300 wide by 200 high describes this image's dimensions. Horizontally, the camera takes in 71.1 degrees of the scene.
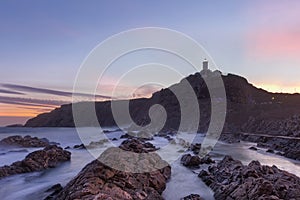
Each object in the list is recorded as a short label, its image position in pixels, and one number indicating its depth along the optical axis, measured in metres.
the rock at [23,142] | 36.94
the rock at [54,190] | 11.04
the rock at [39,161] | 17.35
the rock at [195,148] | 27.73
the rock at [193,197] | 10.34
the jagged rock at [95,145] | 36.23
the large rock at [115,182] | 8.33
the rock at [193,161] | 18.79
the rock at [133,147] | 15.10
